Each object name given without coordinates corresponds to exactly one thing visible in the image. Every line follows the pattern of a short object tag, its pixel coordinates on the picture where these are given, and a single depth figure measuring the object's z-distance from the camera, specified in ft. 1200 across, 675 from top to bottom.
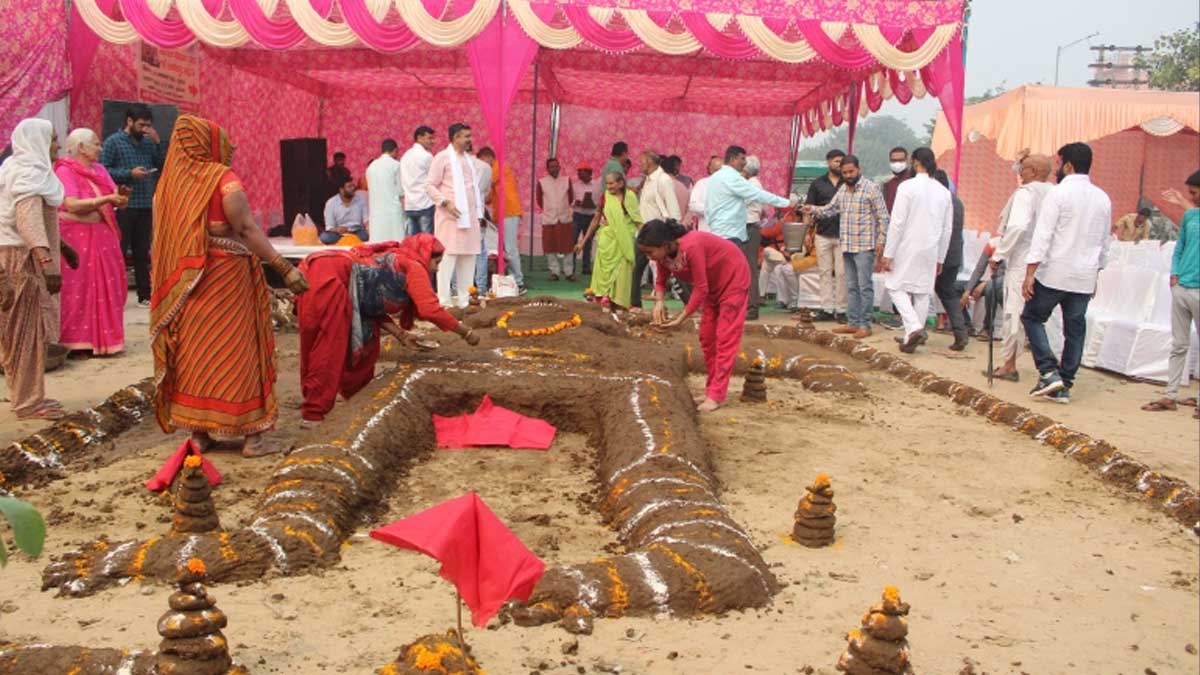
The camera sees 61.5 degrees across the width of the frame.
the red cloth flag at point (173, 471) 14.89
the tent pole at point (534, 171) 44.55
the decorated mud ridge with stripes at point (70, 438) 15.69
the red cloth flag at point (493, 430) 18.22
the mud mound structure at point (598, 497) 11.43
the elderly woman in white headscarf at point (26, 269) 18.38
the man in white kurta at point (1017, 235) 24.82
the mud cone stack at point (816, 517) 13.73
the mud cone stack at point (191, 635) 9.03
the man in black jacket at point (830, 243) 34.09
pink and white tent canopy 33.45
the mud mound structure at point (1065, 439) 16.69
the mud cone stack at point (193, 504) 12.85
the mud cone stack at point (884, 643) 9.53
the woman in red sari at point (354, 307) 18.39
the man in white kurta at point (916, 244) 29.55
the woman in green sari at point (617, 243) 33.78
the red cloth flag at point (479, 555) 7.75
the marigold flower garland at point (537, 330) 24.26
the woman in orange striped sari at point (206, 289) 15.64
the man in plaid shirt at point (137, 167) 29.66
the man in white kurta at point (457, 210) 31.24
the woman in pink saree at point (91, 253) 22.45
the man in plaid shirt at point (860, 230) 31.42
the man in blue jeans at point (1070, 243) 23.06
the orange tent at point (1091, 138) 48.44
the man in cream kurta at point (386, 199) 35.40
